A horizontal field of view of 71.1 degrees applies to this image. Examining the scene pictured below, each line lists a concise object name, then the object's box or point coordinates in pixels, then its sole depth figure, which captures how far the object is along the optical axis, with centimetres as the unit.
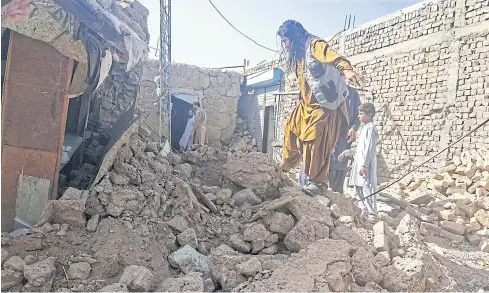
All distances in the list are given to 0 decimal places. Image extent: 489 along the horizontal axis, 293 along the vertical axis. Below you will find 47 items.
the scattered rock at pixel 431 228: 489
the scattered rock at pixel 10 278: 202
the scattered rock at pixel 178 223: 275
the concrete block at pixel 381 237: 281
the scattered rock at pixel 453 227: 481
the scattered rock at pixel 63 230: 243
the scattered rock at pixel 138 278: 206
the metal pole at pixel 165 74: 730
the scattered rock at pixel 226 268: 218
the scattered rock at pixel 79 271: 219
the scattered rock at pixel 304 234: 268
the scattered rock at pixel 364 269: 234
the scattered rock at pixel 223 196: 336
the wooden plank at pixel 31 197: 271
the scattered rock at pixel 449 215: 515
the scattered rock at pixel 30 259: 221
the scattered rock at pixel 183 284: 206
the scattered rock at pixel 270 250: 270
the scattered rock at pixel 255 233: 276
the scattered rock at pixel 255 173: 353
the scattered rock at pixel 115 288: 199
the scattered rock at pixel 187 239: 266
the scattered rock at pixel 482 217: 491
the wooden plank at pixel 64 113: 289
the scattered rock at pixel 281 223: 285
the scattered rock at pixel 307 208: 298
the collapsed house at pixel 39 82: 270
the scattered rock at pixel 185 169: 405
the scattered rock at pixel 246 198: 338
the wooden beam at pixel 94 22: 285
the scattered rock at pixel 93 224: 252
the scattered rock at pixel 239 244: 270
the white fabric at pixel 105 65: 352
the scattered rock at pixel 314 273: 211
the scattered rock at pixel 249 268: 220
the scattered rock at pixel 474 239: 471
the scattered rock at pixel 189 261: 241
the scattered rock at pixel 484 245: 449
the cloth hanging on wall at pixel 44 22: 262
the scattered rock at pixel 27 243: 229
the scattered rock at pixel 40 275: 204
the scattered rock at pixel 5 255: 216
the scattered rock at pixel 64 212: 249
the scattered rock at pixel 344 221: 316
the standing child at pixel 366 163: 504
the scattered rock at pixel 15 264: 208
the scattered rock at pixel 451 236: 474
